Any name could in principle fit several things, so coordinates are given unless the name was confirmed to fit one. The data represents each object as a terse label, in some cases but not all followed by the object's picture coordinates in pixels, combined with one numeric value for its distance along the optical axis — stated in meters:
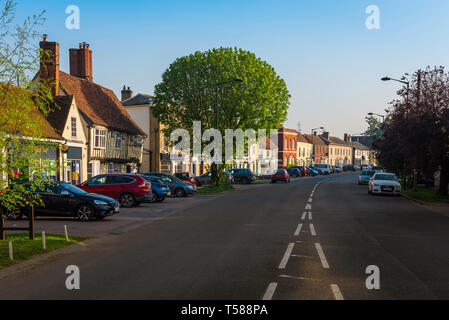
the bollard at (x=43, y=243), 10.59
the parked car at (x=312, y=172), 77.74
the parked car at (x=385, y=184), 29.19
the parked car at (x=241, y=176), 49.66
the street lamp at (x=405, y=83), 28.41
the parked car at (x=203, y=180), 43.66
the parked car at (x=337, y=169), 96.99
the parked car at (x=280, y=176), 51.78
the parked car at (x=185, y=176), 35.59
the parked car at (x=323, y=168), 84.55
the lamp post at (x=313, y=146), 112.76
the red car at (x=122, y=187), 21.75
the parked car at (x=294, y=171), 70.38
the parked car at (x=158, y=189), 24.53
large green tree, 36.94
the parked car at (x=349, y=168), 108.94
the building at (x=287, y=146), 91.56
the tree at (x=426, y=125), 23.53
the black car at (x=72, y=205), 16.45
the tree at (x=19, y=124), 9.31
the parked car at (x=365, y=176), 46.38
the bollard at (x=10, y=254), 9.28
